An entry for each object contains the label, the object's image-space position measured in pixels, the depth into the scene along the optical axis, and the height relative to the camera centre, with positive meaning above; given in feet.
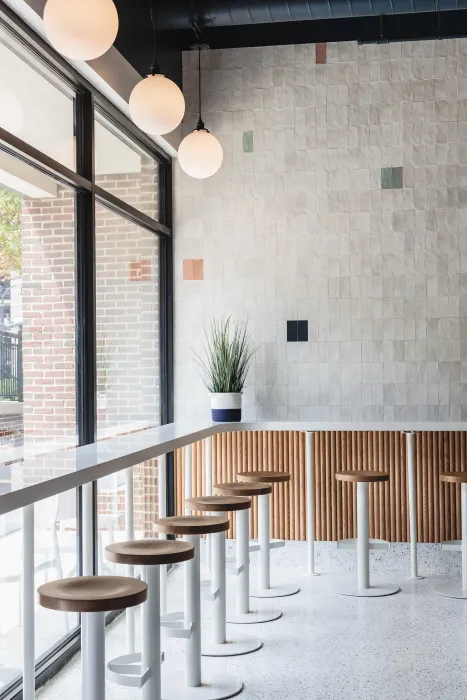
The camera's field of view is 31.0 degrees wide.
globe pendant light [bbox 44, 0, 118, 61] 9.06 +3.83
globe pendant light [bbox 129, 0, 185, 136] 11.94 +3.88
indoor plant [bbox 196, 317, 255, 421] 17.84 +0.23
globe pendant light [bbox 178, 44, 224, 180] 14.92 +3.95
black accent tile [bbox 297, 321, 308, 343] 18.93 +0.96
